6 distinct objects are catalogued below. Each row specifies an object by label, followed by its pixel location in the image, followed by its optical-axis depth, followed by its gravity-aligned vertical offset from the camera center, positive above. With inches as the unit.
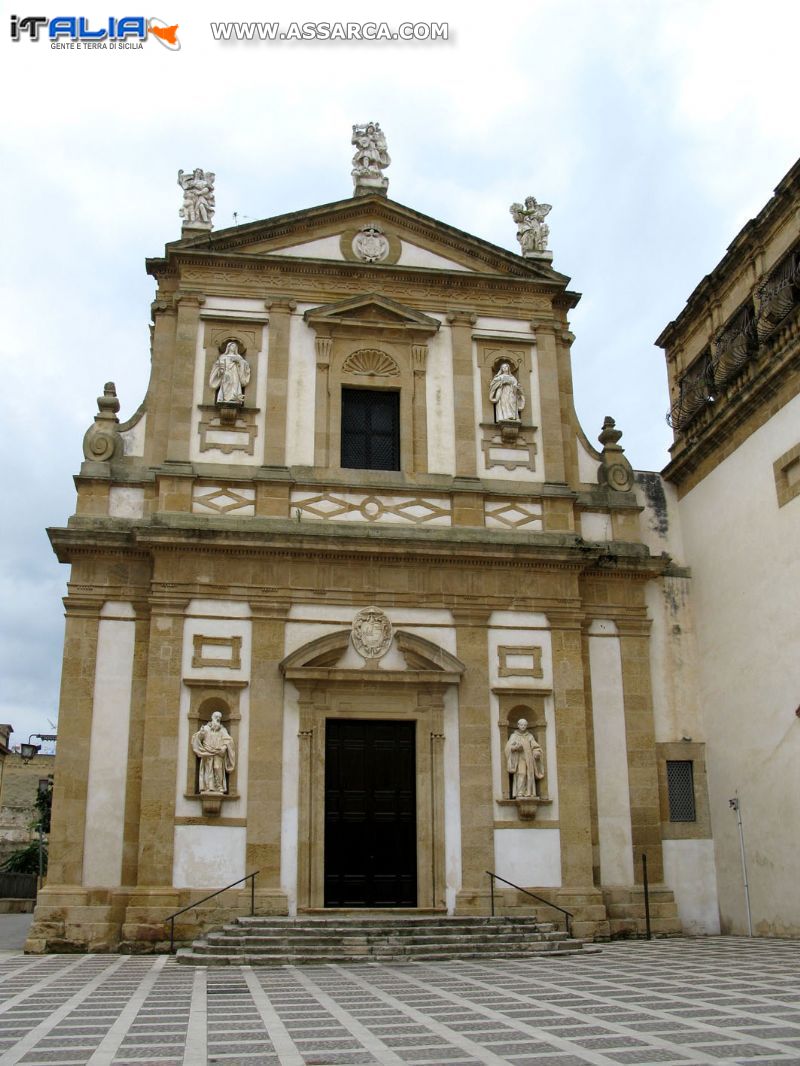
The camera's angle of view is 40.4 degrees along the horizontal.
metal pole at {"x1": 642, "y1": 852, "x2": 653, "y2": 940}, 681.3 -36.6
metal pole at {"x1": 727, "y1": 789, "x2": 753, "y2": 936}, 677.9 -1.2
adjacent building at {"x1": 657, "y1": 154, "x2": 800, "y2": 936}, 652.1 +175.5
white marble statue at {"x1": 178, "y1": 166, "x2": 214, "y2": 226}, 787.4 +449.0
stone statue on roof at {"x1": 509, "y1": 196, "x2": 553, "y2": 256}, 829.8 +450.0
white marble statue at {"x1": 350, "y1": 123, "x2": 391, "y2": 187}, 824.3 +501.0
